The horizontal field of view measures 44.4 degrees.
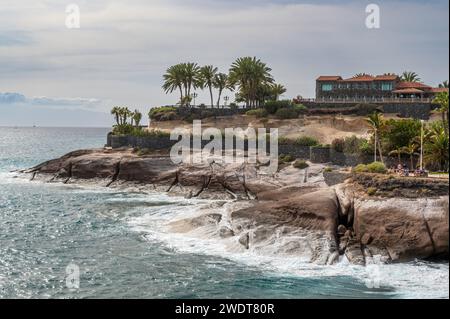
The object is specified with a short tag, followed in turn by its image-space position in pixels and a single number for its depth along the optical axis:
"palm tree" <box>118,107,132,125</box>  96.88
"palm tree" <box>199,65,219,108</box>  104.81
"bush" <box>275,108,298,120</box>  91.06
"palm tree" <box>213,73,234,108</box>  104.94
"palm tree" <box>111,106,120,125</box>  97.36
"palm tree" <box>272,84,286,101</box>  108.38
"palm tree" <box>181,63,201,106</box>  103.56
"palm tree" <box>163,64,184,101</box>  103.56
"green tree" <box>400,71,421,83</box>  122.75
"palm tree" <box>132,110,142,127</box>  97.38
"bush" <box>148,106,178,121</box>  99.19
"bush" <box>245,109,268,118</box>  93.25
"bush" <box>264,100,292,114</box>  93.88
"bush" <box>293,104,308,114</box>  92.88
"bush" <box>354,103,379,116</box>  90.12
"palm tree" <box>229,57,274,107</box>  98.44
